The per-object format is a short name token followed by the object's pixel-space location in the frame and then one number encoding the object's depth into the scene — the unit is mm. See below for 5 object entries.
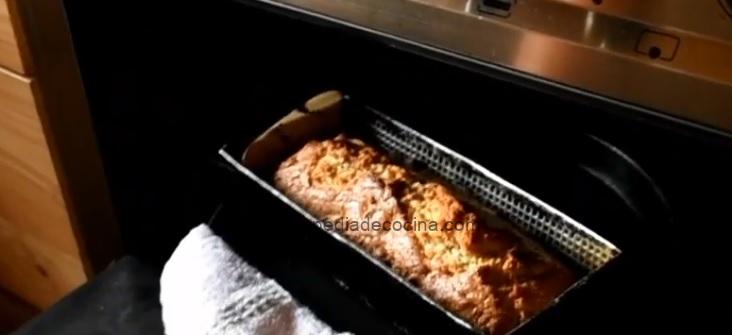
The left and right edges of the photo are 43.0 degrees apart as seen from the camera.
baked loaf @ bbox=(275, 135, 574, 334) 670
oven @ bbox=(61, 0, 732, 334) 496
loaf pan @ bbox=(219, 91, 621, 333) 681
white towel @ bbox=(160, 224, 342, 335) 729
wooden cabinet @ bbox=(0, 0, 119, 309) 869
